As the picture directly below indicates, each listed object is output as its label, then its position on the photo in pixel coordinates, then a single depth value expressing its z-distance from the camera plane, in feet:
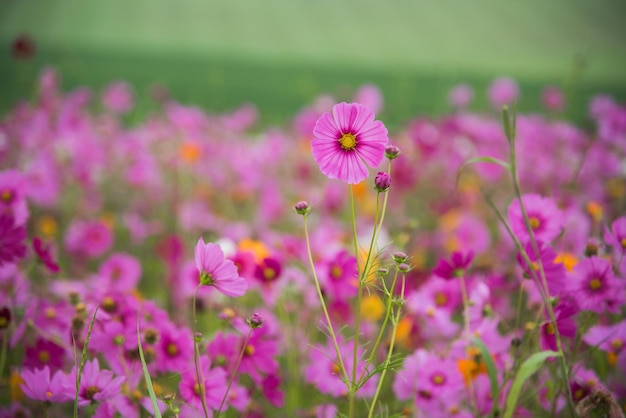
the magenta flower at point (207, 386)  6.86
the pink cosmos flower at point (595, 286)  6.89
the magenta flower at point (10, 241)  7.01
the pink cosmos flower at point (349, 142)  6.57
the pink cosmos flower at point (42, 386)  6.71
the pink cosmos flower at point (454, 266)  7.09
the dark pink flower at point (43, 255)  7.07
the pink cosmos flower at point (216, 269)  6.54
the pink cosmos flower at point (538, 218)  7.07
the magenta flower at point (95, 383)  6.72
